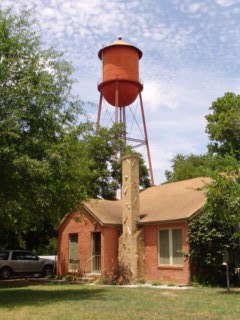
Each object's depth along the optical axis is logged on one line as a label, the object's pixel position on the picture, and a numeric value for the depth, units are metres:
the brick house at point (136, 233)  20.84
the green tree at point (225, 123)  34.19
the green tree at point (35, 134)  14.23
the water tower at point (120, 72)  32.19
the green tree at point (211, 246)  18.89
